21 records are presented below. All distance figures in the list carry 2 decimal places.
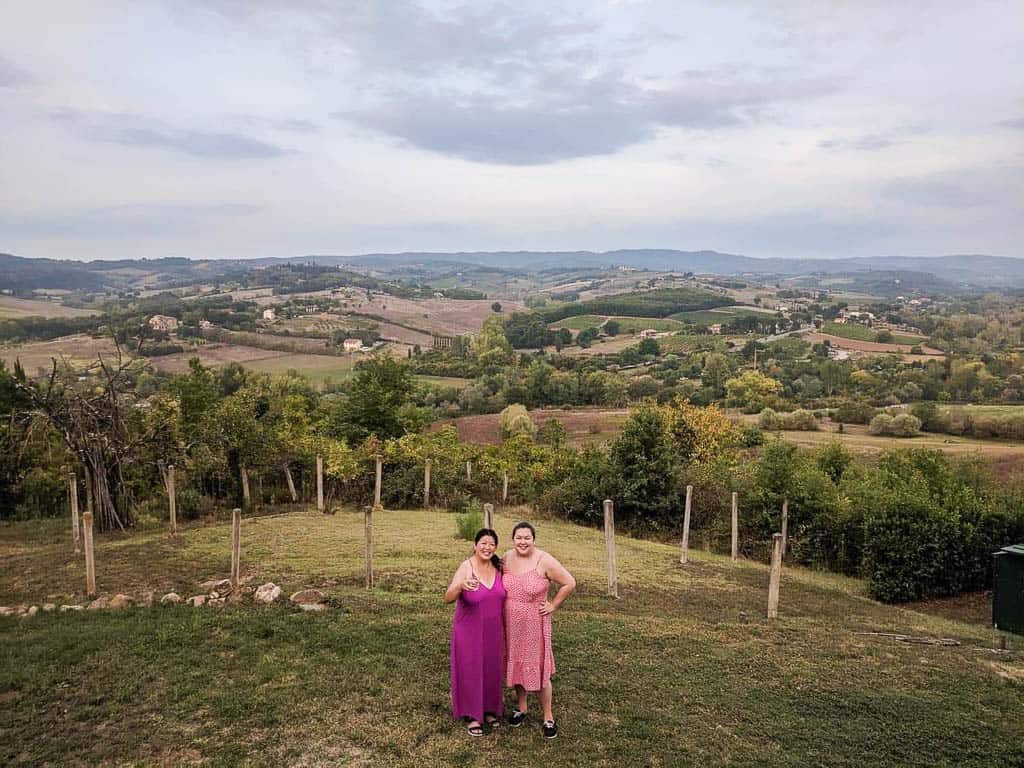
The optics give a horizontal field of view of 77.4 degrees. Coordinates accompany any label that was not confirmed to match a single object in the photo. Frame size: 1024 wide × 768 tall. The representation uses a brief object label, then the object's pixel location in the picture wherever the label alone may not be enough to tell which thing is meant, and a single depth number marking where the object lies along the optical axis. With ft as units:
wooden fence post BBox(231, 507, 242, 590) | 32.07
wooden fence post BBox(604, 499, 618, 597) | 34.65
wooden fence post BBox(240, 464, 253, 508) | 61.11
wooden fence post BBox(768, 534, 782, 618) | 31.68
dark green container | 33.04
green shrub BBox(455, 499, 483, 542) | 46.26
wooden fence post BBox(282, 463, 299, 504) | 63.73
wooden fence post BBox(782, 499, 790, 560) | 48.73
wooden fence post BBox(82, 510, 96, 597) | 31.60
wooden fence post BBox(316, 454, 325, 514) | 56.80
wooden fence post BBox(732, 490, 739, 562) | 47.86
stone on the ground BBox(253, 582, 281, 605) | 30.07
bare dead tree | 48.91
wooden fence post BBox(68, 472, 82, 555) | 42.88
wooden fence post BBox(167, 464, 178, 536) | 45.94
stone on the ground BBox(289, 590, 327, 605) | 29.73
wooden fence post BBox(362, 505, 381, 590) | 33.27
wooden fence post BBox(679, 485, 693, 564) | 45.03
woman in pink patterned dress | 18.47
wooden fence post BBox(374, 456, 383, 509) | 60.51
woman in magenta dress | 18.17
